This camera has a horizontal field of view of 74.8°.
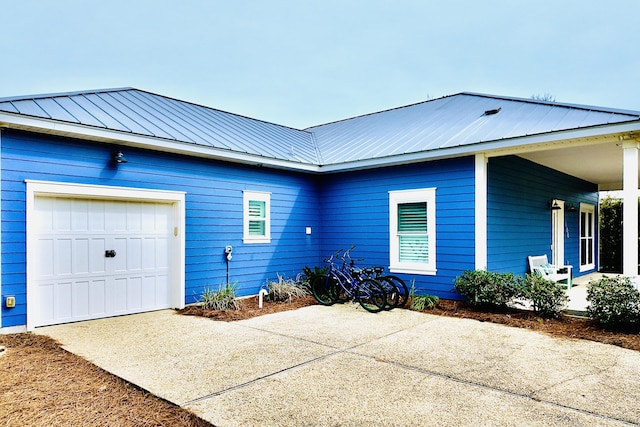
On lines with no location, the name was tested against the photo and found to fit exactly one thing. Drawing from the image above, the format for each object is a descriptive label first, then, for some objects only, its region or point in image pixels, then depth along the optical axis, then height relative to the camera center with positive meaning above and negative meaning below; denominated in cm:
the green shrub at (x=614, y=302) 551 -120
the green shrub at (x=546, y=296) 636 -125
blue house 598 +40
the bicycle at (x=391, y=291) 729 -141
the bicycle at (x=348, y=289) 729 -137
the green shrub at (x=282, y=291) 843 -154
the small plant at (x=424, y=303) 736 -156
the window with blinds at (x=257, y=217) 879 -3
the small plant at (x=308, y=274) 849 -123
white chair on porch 944 -129
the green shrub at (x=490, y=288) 675 -121
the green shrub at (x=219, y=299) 749 -151
